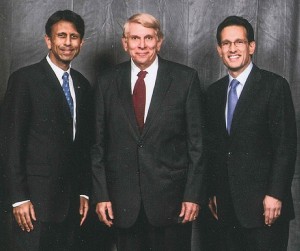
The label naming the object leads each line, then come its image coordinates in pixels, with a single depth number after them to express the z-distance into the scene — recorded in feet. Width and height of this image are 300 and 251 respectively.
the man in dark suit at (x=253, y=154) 8.07
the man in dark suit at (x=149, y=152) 8.09
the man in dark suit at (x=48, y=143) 8.00
